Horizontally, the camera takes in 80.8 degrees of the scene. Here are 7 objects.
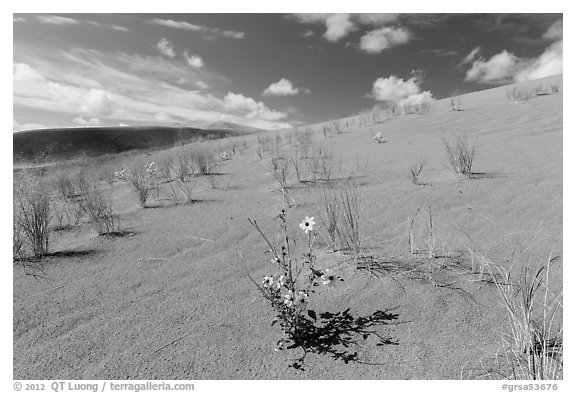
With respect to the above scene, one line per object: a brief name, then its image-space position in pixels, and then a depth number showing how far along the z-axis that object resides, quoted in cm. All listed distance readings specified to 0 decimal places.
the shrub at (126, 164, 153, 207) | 415
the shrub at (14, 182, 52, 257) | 283
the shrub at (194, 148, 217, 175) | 582
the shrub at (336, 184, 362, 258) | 245
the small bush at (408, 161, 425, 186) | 396
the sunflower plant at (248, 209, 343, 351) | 178
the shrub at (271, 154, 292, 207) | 381
